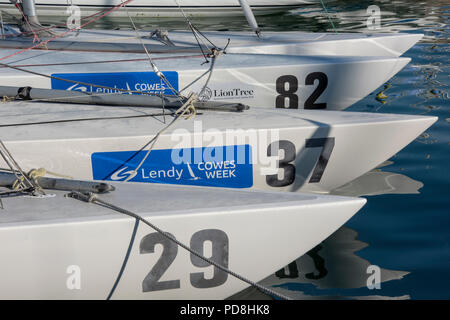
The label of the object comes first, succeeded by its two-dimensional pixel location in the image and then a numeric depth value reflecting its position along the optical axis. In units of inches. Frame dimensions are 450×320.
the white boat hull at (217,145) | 268.1
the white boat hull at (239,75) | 372.5
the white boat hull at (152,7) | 819.4
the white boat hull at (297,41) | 446.3
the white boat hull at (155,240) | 192.1
